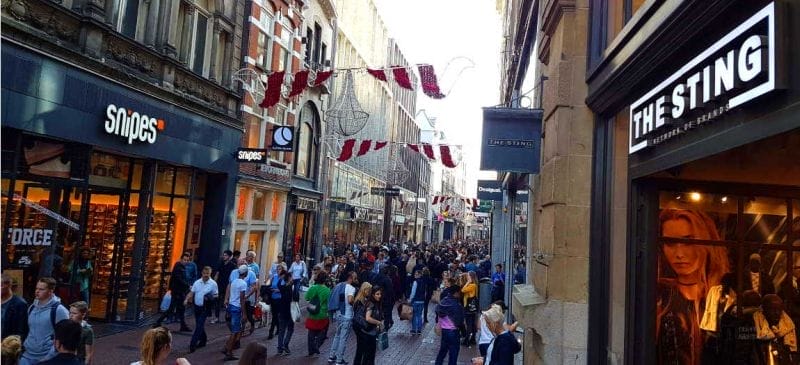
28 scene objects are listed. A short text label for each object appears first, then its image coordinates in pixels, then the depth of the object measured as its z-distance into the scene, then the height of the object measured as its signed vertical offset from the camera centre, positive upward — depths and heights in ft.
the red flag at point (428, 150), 57.26 +9.09
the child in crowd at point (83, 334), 19.98 -4.29
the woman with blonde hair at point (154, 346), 14.03 -3.21
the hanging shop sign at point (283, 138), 58.13 +9.17
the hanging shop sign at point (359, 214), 116.71 +3.97
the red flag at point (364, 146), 57.95 +9.07
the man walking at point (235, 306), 34.37 -5.13
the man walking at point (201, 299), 35.63 -4.97
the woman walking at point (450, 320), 31.09 -4.55
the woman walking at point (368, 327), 29.43 -4.98
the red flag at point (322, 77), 41.93 +11.47
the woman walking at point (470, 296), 40.29 -4.09
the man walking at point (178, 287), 41.83 -5.05
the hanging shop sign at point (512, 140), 23.04 +4.24
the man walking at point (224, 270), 48.73 -4.09
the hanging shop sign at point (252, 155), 55.83 +7.03
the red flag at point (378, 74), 41.89 +11.97
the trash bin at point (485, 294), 50.11 -4.86
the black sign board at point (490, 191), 66.49 +5.91
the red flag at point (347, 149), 60.59 +8.87
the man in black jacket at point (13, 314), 20.34 -3.82
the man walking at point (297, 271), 42.37 -3.70
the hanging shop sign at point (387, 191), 109.29 +8.39
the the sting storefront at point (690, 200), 10.45 +1.59
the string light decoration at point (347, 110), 49.28 +11.58
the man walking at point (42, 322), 19.99 -4.02
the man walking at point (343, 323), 33.19 -5.48
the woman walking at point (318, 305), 33.99 -4.65
